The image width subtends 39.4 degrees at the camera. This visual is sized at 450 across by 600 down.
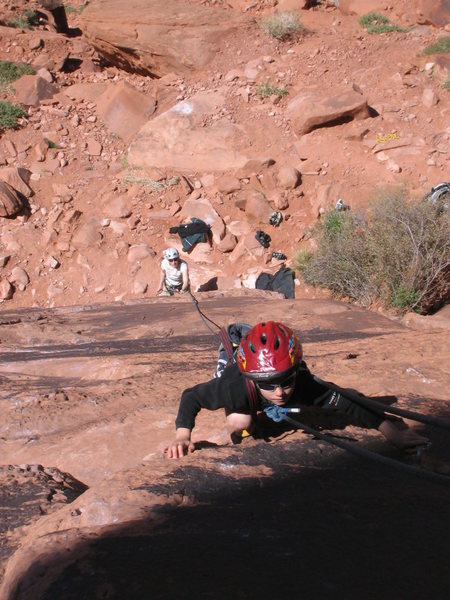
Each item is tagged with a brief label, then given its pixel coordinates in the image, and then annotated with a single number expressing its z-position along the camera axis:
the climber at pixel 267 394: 2.80
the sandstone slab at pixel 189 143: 14.08
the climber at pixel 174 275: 9.02
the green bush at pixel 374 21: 16.33
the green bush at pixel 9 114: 15.23
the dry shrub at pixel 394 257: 9.07
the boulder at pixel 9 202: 13.48
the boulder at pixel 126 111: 15.63
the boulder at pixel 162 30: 16.30
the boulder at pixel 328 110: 13.52
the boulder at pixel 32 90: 16.16
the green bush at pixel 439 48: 14.48
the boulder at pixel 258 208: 12.85
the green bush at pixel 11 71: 16.75
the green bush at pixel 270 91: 14.83
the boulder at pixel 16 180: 14.05
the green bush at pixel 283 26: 16.02
